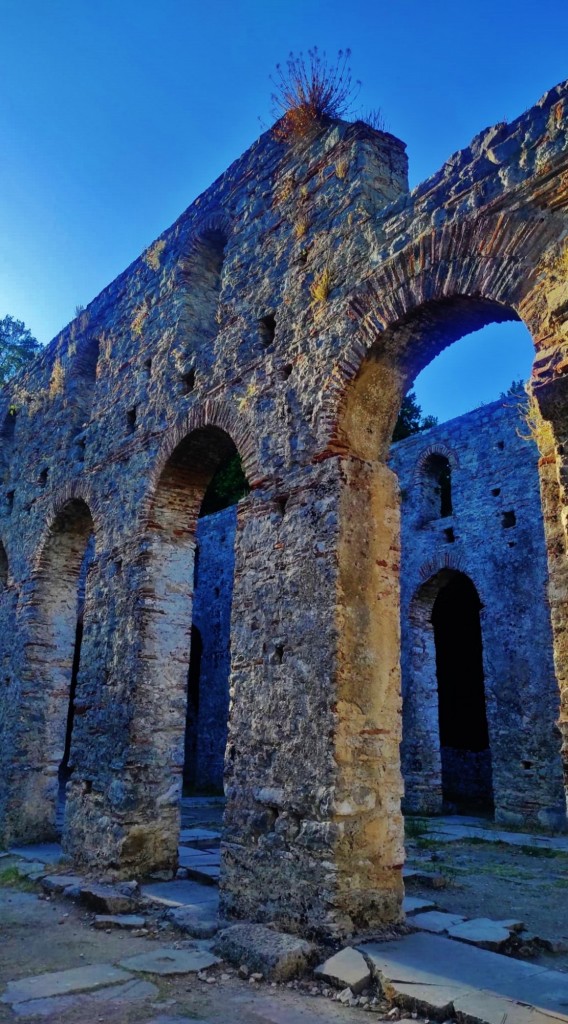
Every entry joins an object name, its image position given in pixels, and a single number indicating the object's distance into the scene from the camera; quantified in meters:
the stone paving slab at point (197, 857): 6.85
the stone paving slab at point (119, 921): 5.16
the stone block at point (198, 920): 4.86
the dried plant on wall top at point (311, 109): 6.51
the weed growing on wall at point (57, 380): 10.43
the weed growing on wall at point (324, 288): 5.80
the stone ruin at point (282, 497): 4.43
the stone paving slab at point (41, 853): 7.35
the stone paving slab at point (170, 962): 4.16
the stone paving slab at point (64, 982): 3.84
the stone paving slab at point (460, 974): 3.40
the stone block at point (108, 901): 5.48
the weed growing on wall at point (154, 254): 8.71
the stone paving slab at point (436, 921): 4.63
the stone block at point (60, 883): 6.19
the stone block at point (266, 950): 3.97
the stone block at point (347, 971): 3.72
